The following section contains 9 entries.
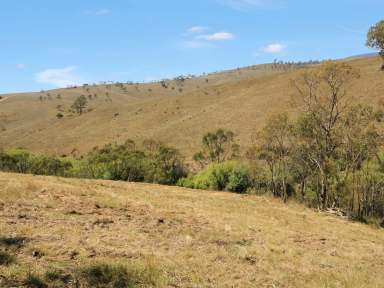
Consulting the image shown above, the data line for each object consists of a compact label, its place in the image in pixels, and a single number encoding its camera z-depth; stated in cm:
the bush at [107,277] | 1069
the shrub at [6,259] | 1100
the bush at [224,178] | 5009
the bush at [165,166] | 5672
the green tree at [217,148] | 6544
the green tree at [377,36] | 7269
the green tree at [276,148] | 4044
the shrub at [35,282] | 994
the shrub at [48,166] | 5459
